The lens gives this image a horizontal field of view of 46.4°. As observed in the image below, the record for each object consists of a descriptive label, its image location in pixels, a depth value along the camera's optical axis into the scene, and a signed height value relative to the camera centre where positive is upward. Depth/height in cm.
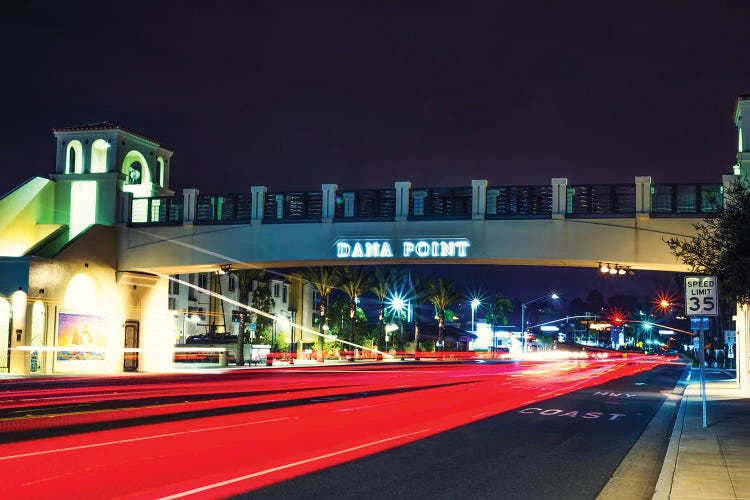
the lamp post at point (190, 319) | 8794 +31
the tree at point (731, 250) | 1914 +189
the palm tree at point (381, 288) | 9134 +388
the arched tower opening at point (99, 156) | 4331 +827
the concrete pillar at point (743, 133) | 3481 +804
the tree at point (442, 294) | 10244 +369
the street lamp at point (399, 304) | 10756 +263
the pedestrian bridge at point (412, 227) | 3562 +432
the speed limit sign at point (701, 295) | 1792 +70
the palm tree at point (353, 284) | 8212 +386
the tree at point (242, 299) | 6022 +172
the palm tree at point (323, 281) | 7738 +385
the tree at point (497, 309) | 16600 +326
